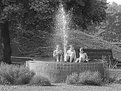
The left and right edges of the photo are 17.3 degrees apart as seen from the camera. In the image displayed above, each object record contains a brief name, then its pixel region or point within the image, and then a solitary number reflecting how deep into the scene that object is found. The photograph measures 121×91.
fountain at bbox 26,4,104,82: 14.46
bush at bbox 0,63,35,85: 13.01
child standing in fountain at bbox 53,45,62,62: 16.43
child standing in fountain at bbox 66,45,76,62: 15.58
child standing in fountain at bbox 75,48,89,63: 15.28
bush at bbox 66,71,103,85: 13.26
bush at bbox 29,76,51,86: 12.80
